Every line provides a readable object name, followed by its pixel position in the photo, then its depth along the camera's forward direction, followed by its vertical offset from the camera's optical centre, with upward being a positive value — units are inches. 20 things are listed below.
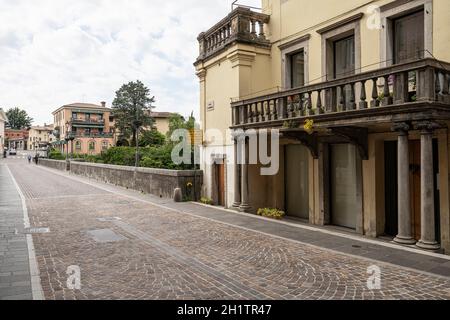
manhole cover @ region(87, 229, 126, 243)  366.3 -80.0
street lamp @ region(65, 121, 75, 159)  1607.7 +118.8
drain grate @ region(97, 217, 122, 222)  478.6 -78.5
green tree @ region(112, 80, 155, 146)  2484.0 +390.6
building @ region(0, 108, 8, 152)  3462.1 +339.5
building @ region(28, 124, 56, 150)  4548.2 +350.5
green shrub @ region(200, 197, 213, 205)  647.1 -74.8
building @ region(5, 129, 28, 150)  4906.5 +342.4
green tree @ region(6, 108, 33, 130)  5142.7 +627.9
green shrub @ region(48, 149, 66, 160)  2169.2 +39.4
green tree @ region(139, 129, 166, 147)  2413.9 +151.3
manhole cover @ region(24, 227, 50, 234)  400.2 -77.7
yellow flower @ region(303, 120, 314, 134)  395.5 +36.5
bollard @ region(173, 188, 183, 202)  664.4 -64.9
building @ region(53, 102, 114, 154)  3022.9 +314.2
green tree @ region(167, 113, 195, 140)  1720.2 +208.7
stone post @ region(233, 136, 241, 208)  551.5 -32.7
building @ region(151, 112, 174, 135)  3086.1 +343.2
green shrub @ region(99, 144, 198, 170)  899.0 +10.9
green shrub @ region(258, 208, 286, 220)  509.7 -78.4
